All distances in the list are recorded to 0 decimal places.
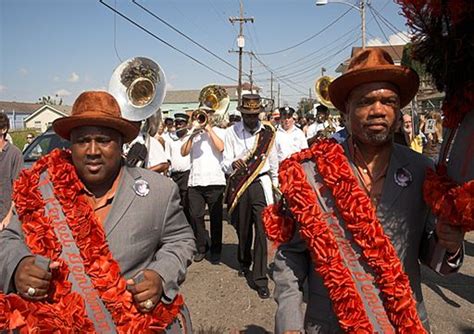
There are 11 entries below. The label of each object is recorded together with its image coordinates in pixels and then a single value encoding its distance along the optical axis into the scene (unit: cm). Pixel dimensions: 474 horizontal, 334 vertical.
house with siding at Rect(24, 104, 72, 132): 7794
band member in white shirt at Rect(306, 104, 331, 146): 962
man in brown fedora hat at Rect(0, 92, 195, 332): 228
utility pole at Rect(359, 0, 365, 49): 2385
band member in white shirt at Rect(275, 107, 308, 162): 829
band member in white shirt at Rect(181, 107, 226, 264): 715
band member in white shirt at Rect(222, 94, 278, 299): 596
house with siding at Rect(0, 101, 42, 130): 8159
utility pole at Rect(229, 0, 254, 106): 3778
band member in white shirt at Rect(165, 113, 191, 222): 842
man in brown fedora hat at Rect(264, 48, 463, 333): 220
